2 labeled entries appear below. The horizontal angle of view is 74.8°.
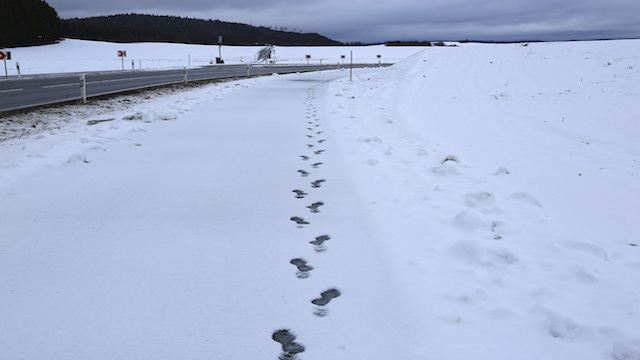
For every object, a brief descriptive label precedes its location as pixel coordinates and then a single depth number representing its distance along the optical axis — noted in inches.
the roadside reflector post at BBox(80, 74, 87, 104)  416.1
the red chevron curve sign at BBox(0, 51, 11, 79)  826.8
